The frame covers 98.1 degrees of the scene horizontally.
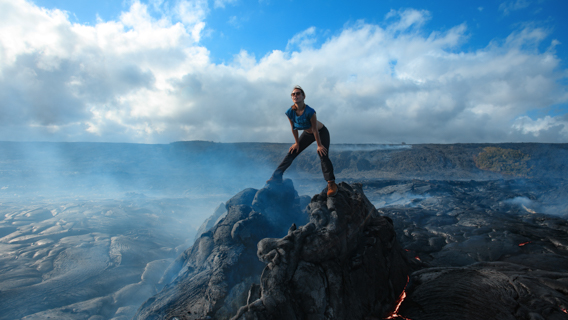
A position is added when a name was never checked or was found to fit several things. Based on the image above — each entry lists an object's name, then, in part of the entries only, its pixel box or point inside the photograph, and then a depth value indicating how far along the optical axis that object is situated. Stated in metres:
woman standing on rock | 3.30
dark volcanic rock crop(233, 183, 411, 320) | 2.42
